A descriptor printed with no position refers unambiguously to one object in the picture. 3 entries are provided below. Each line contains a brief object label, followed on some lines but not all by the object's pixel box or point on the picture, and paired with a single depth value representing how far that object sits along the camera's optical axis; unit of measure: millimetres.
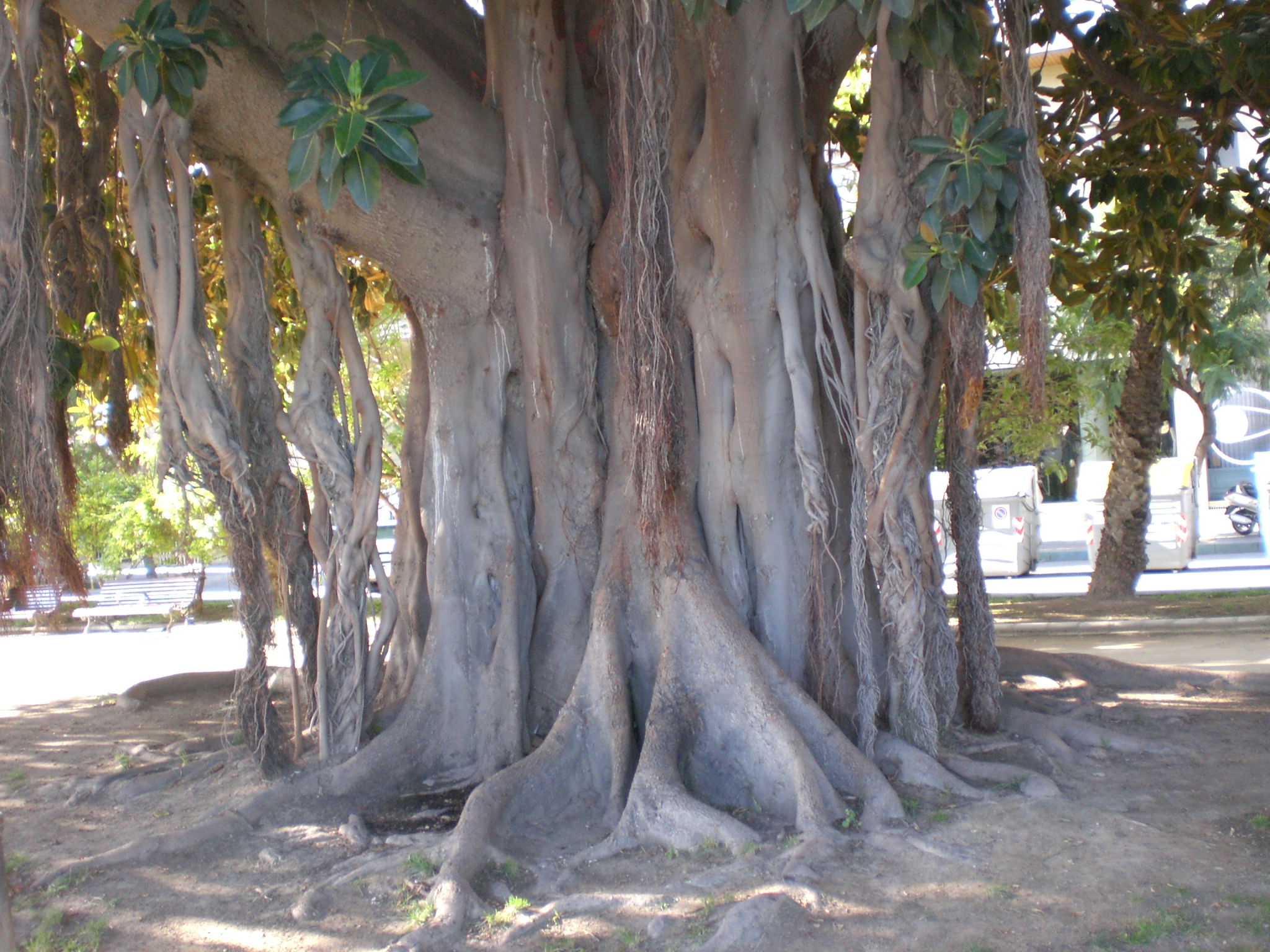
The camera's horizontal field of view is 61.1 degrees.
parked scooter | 19703
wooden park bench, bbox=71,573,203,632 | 13508
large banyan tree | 4227
